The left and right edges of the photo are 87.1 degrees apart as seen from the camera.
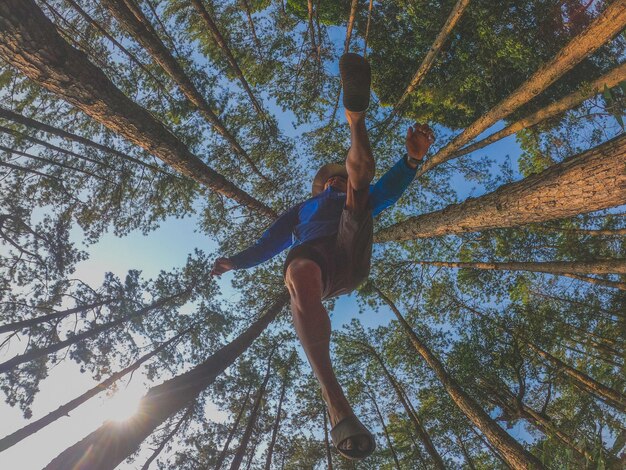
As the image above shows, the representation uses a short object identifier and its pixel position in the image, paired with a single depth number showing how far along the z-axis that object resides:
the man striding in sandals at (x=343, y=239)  1.67
